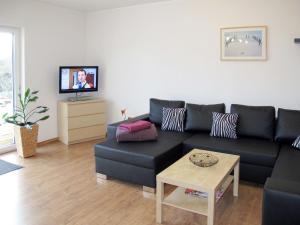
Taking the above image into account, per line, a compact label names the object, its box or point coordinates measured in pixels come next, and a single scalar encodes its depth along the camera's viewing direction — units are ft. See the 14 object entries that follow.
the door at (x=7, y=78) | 14.87
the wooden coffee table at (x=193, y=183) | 7.95
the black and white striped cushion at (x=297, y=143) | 11.22
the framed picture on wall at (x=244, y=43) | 13.41
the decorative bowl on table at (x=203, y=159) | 9.24
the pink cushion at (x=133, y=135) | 11.94
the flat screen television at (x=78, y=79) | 16.84
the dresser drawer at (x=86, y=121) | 16.72
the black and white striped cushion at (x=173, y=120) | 14.06
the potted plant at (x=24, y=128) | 14.42
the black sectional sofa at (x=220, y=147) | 10.52
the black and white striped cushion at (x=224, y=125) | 12.66
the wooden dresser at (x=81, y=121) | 16.63
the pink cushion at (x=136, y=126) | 11.91
